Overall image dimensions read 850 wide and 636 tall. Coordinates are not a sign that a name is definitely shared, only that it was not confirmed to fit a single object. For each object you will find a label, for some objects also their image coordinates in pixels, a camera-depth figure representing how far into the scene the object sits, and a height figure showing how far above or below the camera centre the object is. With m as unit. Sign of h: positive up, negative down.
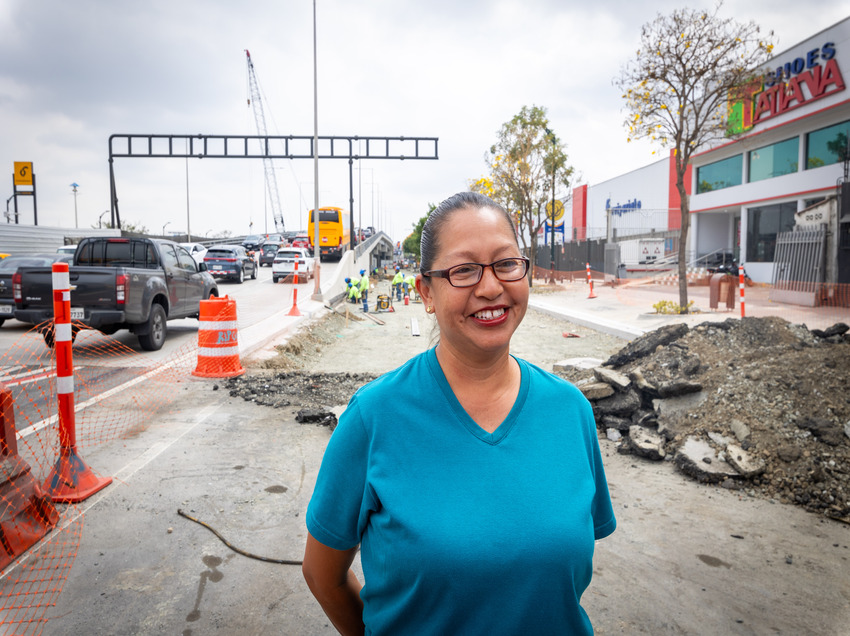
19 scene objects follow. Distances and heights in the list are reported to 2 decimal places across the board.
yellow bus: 46.69 +2.29
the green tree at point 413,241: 109.73 +3.95
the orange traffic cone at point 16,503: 3.55 -1.50
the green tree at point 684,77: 15.52 +4.92
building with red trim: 22.64 +4.34
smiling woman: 1.49 -0.57
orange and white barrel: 8.78 -1.17
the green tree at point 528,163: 31.78 +5.22
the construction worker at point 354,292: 22.98 -1.19
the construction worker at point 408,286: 28.48 -1.21
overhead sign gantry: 35.59 +7.00
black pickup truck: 10.23 -0.52
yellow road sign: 41.06 +5.87
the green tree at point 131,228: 71.62 +3.70
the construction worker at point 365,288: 22.56 -1.03
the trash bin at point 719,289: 17.58 -0.79
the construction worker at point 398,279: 26.81 -0.81
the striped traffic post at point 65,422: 4.43 -1.23
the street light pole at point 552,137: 31.75 +6.49
